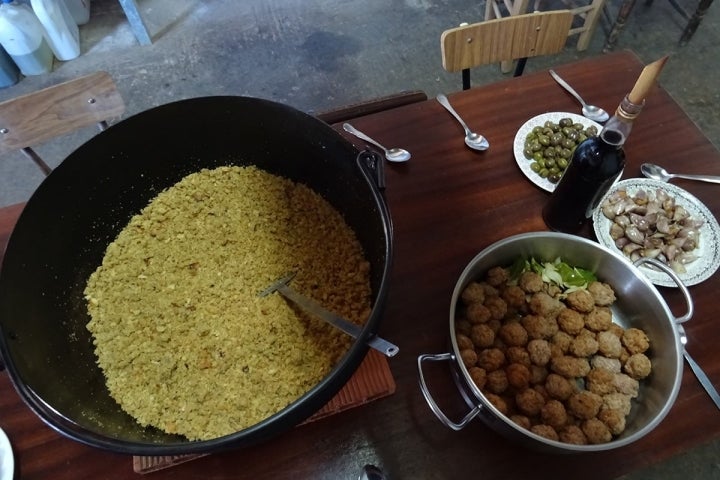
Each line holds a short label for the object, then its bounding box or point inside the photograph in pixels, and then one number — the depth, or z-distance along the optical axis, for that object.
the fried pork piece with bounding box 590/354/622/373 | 0.79
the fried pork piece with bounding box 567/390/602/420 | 0.74
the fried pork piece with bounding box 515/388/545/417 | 0.75
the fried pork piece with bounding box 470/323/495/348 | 0.80
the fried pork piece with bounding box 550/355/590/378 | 0.78
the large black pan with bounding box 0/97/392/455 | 0.65
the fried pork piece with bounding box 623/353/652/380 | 0.78
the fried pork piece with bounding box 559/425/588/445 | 0.72
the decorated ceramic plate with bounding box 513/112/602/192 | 1.05
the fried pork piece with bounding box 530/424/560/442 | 0.72
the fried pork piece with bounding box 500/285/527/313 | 0.85
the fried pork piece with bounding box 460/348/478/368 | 0.77
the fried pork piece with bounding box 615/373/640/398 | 0.78
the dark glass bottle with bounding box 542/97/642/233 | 0.80
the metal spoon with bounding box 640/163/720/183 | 1.04
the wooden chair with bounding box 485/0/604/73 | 2.17
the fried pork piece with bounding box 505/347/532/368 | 0.78
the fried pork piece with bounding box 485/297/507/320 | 0.83
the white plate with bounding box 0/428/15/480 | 0.75
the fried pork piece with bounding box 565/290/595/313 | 0.84
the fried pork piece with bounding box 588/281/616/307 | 0.85
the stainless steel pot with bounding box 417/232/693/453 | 0.68
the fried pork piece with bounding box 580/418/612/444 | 0.73
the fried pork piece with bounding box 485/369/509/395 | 0.76
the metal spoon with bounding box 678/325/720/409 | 0.81
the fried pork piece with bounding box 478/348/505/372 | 0.78
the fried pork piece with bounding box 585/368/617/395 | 0.77
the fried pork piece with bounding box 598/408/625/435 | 0.74
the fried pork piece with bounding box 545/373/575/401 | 0.76
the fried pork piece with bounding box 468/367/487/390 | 0.76
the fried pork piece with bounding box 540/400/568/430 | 0.74
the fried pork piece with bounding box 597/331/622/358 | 0.80
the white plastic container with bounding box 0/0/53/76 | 2.13
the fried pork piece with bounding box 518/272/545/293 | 0.85
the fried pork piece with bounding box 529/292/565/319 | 0.84
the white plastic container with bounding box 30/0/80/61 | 2.17
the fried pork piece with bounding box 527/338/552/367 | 0.78
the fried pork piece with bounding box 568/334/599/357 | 0.80
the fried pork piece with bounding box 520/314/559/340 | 0.81
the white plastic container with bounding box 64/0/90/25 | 2.42
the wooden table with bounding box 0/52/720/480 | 0.77
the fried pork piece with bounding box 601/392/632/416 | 0.75
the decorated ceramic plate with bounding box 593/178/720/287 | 0.91
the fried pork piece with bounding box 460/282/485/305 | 0.83
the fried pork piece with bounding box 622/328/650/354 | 0.80
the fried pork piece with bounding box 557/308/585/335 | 0.82
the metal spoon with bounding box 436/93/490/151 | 1.10
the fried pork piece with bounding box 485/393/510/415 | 0.74
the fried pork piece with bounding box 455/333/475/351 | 0.79
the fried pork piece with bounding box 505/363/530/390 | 0.77
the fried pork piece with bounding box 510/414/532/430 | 0.73
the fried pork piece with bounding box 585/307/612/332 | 0.82
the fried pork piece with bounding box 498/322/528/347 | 0.80
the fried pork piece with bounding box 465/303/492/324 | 0.81
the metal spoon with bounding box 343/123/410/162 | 1.07
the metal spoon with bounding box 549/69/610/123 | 1.15
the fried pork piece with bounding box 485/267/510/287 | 0.86
